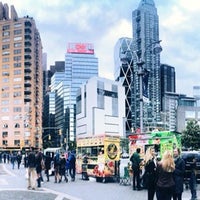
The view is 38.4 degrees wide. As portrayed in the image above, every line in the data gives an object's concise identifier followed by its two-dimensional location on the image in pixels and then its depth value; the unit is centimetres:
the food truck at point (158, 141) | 1344
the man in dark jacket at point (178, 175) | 746
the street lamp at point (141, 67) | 1436
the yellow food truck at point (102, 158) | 1556
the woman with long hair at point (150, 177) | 767
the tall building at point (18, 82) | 8443
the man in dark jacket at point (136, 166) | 1241
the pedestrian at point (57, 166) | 1561
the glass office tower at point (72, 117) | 12693
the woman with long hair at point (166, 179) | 574
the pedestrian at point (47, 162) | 1702
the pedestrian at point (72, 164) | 1642
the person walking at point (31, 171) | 1269
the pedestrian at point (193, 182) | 965
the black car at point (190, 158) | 1320
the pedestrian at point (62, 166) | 1599
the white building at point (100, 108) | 9338
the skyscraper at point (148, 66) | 8201
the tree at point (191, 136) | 4503
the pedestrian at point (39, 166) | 1354
